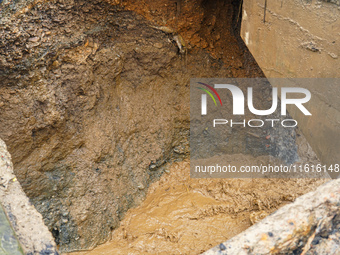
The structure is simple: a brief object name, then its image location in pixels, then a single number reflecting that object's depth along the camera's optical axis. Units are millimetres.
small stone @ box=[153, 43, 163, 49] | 3829
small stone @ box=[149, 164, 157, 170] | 4277
